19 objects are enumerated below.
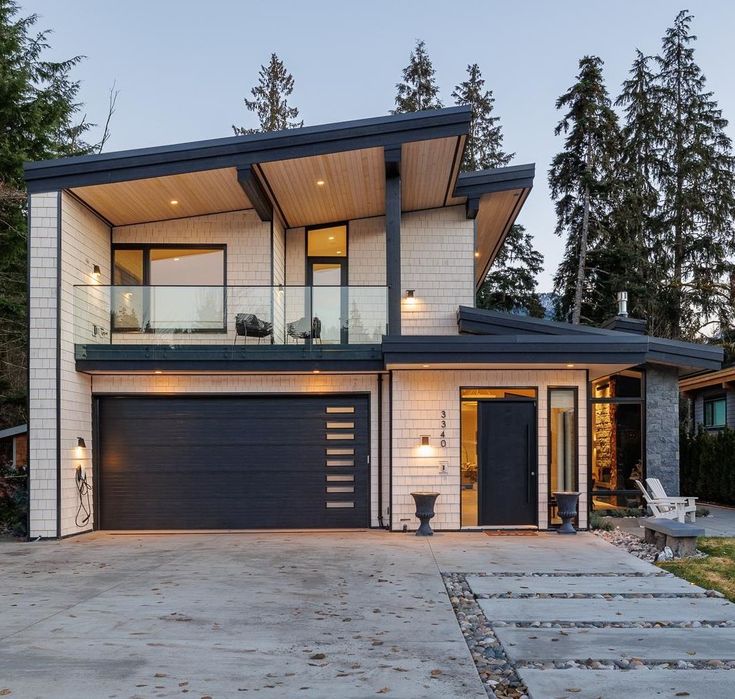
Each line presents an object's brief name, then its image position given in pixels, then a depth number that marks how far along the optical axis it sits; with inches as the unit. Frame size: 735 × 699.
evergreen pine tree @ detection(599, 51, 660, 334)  1102.4
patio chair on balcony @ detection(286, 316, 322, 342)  490.9
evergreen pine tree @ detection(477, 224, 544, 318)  1342.3
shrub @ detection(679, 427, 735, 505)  690.2
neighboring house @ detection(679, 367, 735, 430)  786.8
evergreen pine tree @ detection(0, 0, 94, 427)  737.6
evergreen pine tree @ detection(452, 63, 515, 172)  1386.6
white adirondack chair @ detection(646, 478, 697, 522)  509.8
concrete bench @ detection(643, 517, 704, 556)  390.9
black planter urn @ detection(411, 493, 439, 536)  471.1
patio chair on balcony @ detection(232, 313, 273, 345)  490.9
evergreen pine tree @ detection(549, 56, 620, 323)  1090.1
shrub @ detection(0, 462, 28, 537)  478.0
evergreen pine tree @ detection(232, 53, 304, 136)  1534.2
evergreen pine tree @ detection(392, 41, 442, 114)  1359.5
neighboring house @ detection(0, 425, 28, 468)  526.3
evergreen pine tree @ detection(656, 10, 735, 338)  1123.9
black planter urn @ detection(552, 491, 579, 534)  476.4
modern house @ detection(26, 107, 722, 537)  463.2
